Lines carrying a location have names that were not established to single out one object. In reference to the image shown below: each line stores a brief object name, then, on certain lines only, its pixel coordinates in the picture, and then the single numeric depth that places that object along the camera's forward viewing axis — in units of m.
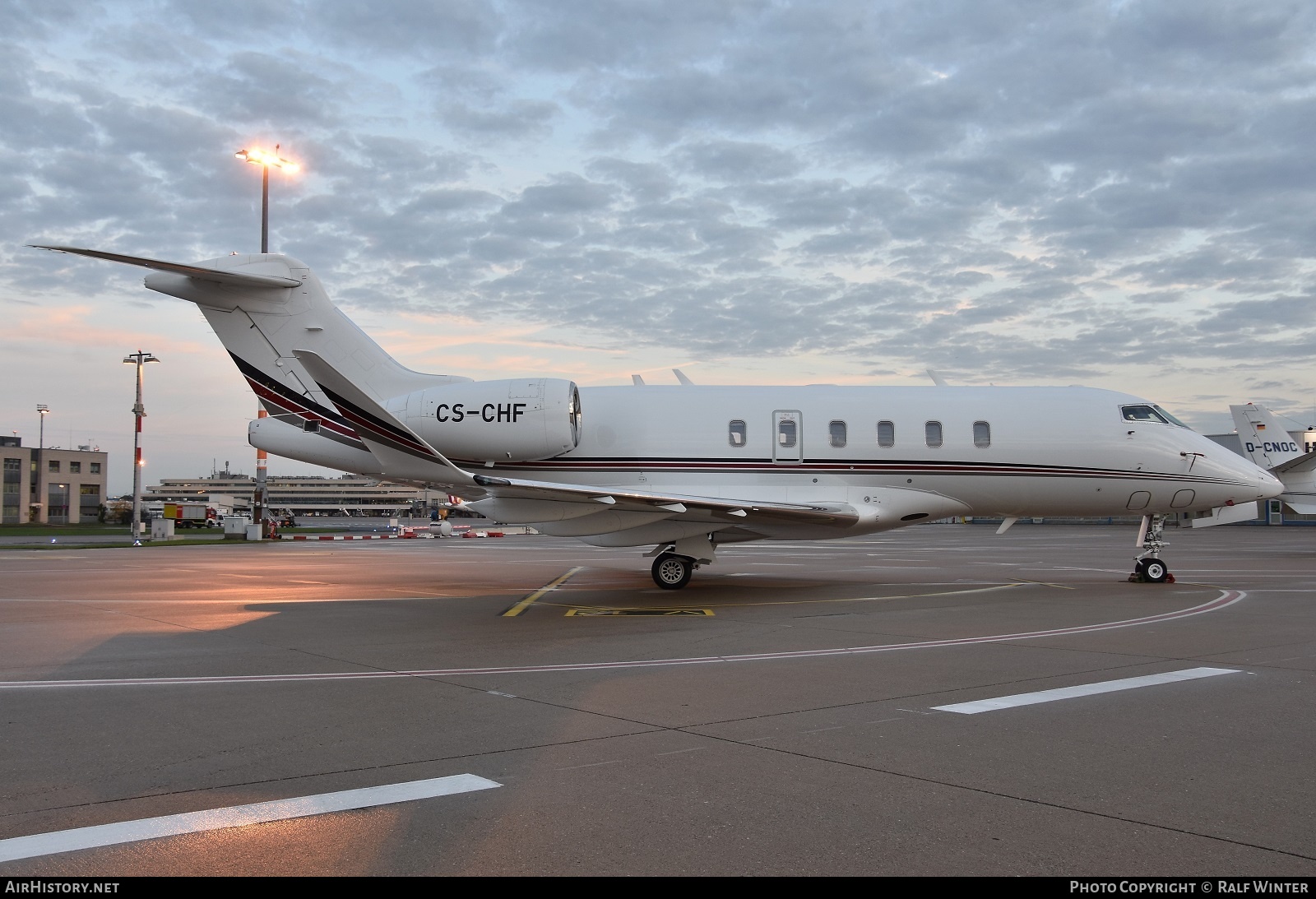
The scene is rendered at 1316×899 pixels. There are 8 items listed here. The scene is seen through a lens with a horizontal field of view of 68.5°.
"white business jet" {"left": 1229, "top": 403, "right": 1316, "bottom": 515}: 38.97
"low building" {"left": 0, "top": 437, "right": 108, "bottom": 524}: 105.12
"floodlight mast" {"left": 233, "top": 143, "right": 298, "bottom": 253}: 29.69
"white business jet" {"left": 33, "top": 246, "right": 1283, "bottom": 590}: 17.03
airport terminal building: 178.88
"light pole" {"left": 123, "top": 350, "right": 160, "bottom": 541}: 41.12
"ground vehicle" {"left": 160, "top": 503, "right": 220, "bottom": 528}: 76.44
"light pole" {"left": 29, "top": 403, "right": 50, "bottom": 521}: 108.06
